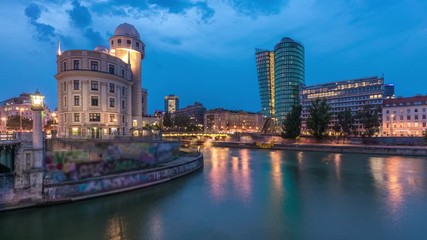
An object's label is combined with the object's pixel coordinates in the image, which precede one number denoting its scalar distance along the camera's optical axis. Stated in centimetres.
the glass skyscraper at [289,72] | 19100
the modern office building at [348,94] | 13062
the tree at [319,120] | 9256
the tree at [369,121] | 8762
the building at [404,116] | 9894
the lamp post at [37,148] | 2305
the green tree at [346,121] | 9451
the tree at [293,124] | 10088
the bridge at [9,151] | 2206
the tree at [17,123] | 9996
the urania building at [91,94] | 4928
